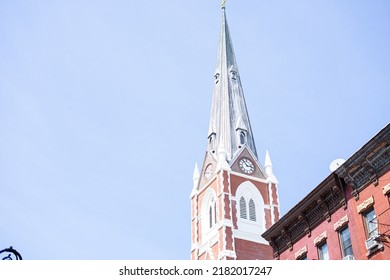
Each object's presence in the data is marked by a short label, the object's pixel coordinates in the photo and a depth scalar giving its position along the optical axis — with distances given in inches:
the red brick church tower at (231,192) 2746.1
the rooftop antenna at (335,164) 1234.6
